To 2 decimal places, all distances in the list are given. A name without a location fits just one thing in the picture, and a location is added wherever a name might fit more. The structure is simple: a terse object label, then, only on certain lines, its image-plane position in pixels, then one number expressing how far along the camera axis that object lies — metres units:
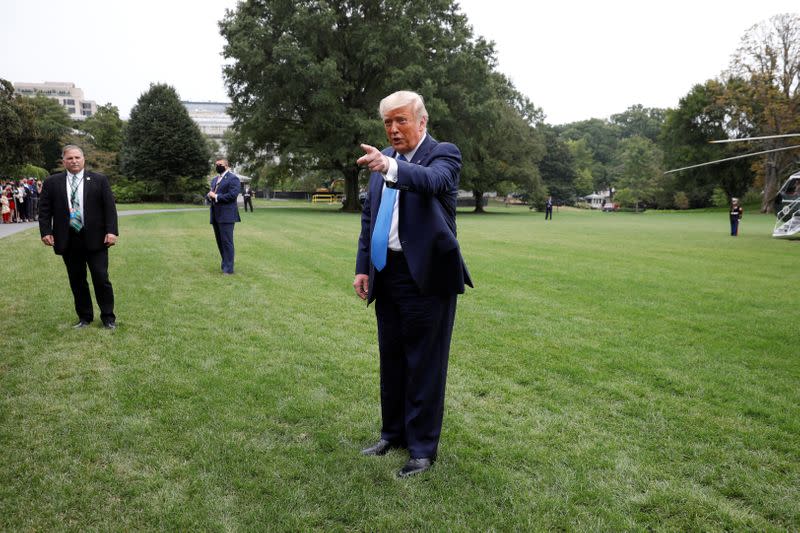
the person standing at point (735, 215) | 22.38
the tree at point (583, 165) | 88.50
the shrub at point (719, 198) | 63.50
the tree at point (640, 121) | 117.06
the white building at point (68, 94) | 167.25
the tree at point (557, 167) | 74.12
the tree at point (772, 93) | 43.44
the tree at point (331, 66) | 33.41
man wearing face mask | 9.66
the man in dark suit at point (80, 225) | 6.04
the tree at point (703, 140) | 54.59
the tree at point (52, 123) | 58.06
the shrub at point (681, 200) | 64.31
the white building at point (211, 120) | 176.71
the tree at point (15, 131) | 29.89
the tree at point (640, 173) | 67.62
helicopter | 21.09
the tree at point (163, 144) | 47.12
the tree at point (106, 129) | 60.00
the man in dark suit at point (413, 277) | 2.96
